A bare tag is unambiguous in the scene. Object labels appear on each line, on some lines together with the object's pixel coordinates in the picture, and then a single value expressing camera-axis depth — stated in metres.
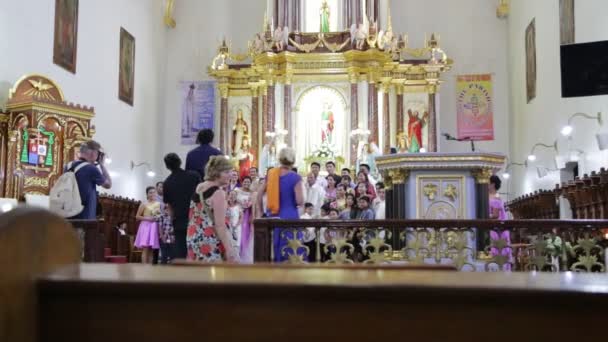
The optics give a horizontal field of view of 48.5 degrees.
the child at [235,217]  7.69
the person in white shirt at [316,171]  9.70
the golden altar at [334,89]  17.41
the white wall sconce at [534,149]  14.28
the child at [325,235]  6.57
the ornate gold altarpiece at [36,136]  11.29
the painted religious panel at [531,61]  15.77
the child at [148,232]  9.11
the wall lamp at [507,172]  18.05
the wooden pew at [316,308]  1.18
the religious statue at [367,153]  16.59
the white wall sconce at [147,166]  17.11
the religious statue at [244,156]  17.45
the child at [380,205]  8.45
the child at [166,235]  6.22
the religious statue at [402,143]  17.14
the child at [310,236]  6.58
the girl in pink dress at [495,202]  8.12
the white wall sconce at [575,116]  11.28
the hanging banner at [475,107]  18.45
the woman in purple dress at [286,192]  6.45
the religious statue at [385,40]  17.41
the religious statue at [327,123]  17.84
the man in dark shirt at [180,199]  5.95
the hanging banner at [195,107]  18.98
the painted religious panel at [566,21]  12.55
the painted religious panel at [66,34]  13.34
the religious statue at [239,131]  18.16
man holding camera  6.13
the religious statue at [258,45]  17.67
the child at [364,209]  7.38
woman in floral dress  4.93
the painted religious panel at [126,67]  16.52
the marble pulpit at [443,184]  7.24
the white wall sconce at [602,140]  10.45
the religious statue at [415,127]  17.62
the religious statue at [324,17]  18.34
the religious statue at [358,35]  17.30
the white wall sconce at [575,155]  12.43
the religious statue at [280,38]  17.52
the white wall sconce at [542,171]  14.85
